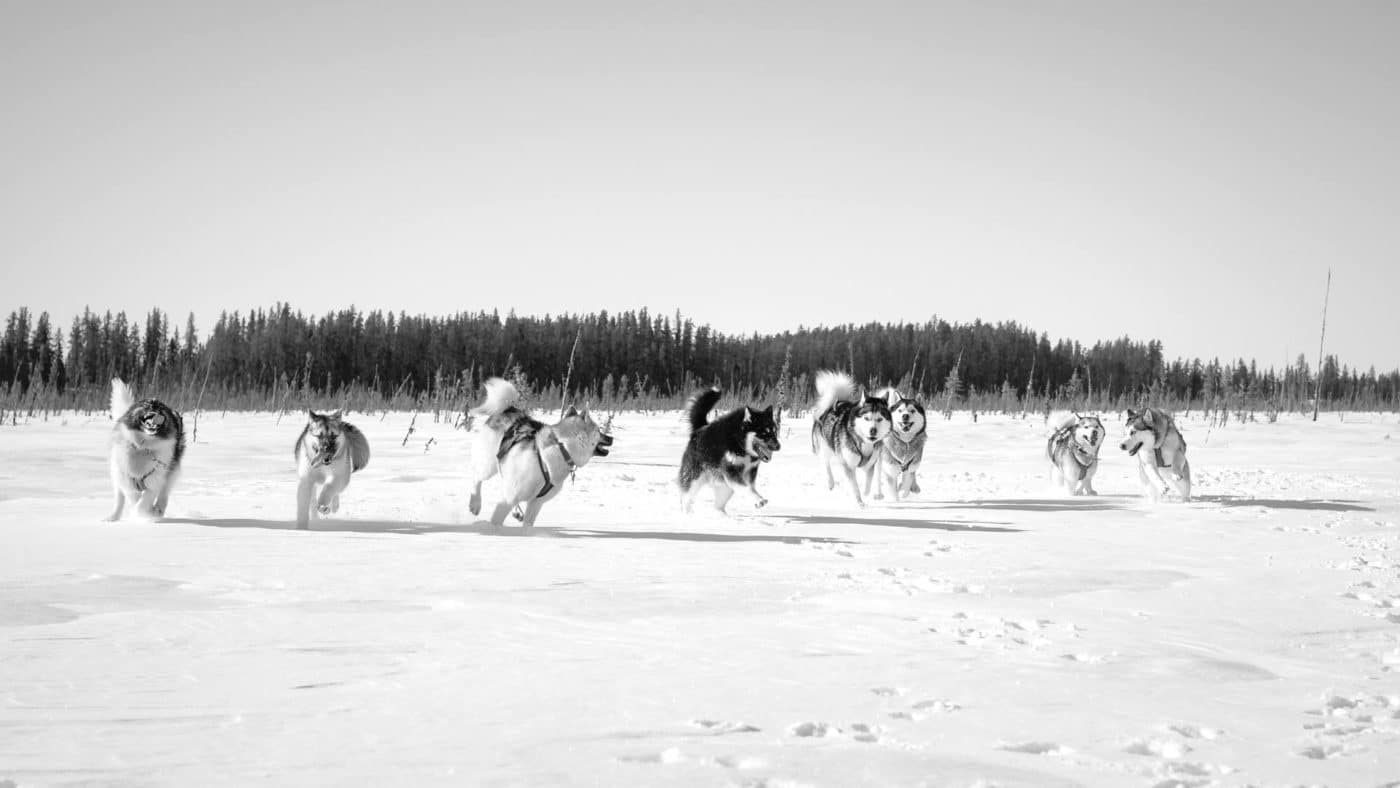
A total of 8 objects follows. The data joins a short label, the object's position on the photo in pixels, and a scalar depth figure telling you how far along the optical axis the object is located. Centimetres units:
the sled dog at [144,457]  751
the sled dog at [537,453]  780
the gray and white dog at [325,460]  749
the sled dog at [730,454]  938
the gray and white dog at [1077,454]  1209
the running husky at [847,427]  1091
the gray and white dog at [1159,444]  1127
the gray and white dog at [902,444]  1149
